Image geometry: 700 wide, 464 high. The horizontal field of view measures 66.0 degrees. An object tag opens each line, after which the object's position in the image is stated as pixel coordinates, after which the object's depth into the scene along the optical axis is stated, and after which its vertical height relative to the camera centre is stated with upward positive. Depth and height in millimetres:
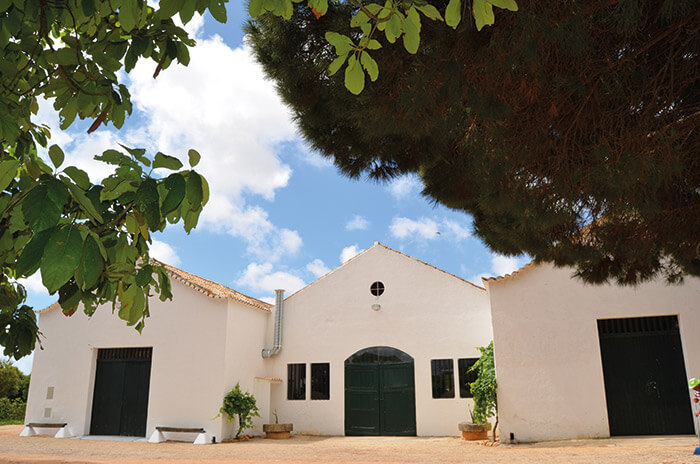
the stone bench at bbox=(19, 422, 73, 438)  14078 -1068
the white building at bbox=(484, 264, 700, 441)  11367 +521
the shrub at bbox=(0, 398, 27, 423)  19062 -846
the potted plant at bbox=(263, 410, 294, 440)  13926 -1133
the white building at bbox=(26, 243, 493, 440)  13883 +704
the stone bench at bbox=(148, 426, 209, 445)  12930 -1126
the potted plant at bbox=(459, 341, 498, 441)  11992 -348
